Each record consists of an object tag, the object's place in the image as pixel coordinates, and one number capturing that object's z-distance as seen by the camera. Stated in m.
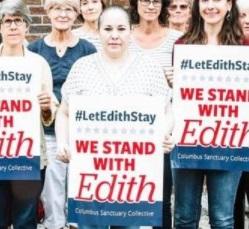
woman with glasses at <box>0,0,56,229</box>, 4.79
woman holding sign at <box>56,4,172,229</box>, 4.45
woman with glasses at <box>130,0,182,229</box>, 5.21
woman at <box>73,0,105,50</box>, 6.11
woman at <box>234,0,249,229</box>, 5.16
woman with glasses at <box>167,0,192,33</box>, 5.96
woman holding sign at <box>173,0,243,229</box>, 4.65
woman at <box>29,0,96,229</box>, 5.45
